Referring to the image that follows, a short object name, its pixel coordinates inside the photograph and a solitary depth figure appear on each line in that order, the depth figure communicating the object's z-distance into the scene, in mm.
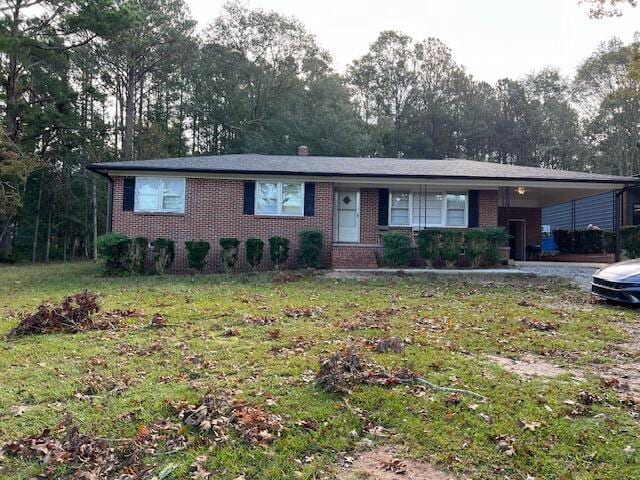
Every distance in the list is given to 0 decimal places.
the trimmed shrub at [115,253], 13721
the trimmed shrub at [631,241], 18328
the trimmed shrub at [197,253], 14227
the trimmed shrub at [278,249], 14617
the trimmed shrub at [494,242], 14320
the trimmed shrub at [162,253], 14203
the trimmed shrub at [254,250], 14484
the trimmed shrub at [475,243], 14227
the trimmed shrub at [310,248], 14438
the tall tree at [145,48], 28547
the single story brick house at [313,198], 15062
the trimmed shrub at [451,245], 14156
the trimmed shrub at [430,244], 14258
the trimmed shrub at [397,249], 14016
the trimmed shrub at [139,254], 14023
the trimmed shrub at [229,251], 14414
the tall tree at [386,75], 41500
